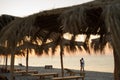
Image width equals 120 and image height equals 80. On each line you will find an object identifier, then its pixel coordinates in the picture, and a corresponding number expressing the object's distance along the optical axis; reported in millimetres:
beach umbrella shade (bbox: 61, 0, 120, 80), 5160
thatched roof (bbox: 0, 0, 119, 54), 5719
